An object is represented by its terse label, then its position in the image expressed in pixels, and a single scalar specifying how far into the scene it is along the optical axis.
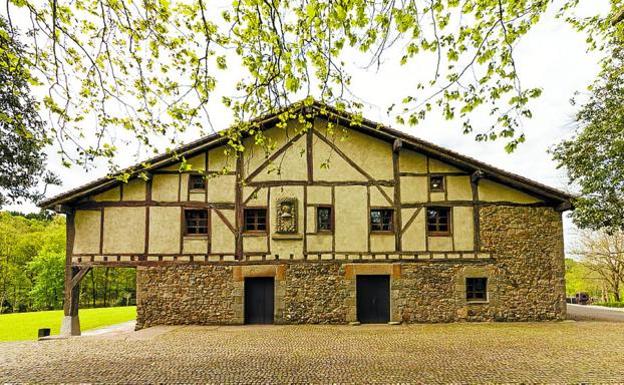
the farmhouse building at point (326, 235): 12.49
